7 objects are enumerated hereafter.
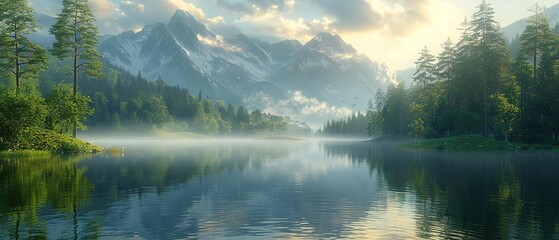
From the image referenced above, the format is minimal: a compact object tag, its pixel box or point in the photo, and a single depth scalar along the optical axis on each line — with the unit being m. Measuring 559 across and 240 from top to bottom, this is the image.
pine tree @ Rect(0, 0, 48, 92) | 64.44
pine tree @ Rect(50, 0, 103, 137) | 72.81
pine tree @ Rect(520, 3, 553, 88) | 89.94
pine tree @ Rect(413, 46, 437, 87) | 127.44
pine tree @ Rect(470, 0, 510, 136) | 96.69
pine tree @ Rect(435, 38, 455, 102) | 116.88
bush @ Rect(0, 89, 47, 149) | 54.38
